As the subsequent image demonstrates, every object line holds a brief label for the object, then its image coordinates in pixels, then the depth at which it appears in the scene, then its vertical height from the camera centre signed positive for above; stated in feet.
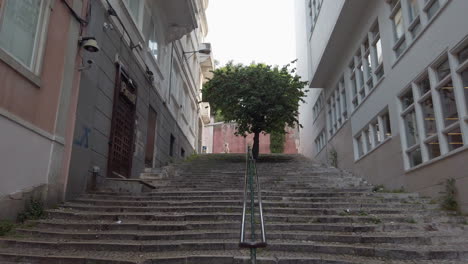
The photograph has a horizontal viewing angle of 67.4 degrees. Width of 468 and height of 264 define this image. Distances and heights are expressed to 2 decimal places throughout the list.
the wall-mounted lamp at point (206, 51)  71.00 +31.90
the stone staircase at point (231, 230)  15.90 -1.36
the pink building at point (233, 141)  105.81 +19.52
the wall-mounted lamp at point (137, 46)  36.36 +16.50
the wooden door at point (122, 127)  31.68 +7.33
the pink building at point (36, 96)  18.78 +6.38
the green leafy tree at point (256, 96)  54.54 +16.93
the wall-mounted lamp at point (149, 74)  41.47 +15.24
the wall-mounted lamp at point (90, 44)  24.32 +10.85
